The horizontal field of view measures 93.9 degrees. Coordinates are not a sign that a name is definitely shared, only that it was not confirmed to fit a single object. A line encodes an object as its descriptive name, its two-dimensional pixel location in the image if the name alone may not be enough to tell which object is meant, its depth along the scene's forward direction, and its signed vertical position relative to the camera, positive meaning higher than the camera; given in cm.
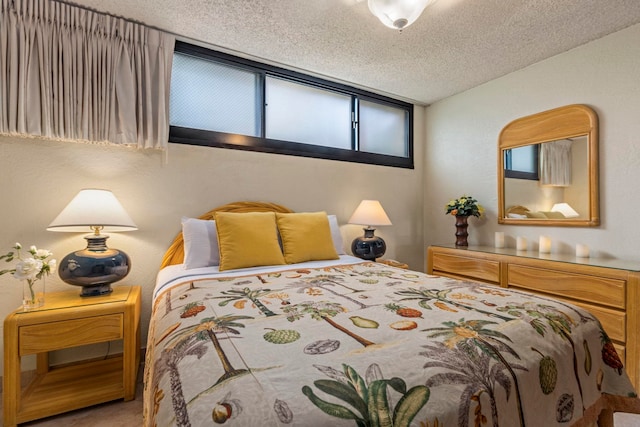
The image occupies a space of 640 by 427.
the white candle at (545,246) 261 -28
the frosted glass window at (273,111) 250 +100
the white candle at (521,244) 275 -28
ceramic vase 316 -17
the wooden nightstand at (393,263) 283 -47
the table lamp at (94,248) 174 -22
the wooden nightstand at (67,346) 149 -70
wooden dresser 184 -49
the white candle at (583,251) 236 -29
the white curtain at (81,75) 184 +94
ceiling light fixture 171 +118
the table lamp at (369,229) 290 -16
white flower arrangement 158 -29
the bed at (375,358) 64 -39
